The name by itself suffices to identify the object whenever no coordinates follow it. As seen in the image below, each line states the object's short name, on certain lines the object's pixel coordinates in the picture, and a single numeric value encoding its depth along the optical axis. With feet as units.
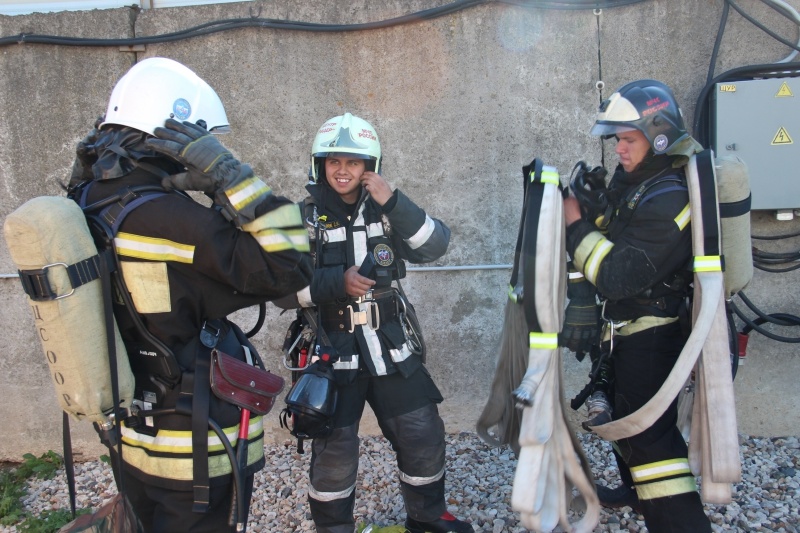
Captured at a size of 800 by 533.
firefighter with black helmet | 8.16
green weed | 11.75
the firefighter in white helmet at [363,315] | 9.36
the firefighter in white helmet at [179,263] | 6.31
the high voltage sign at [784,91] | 12.25
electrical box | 12.28
